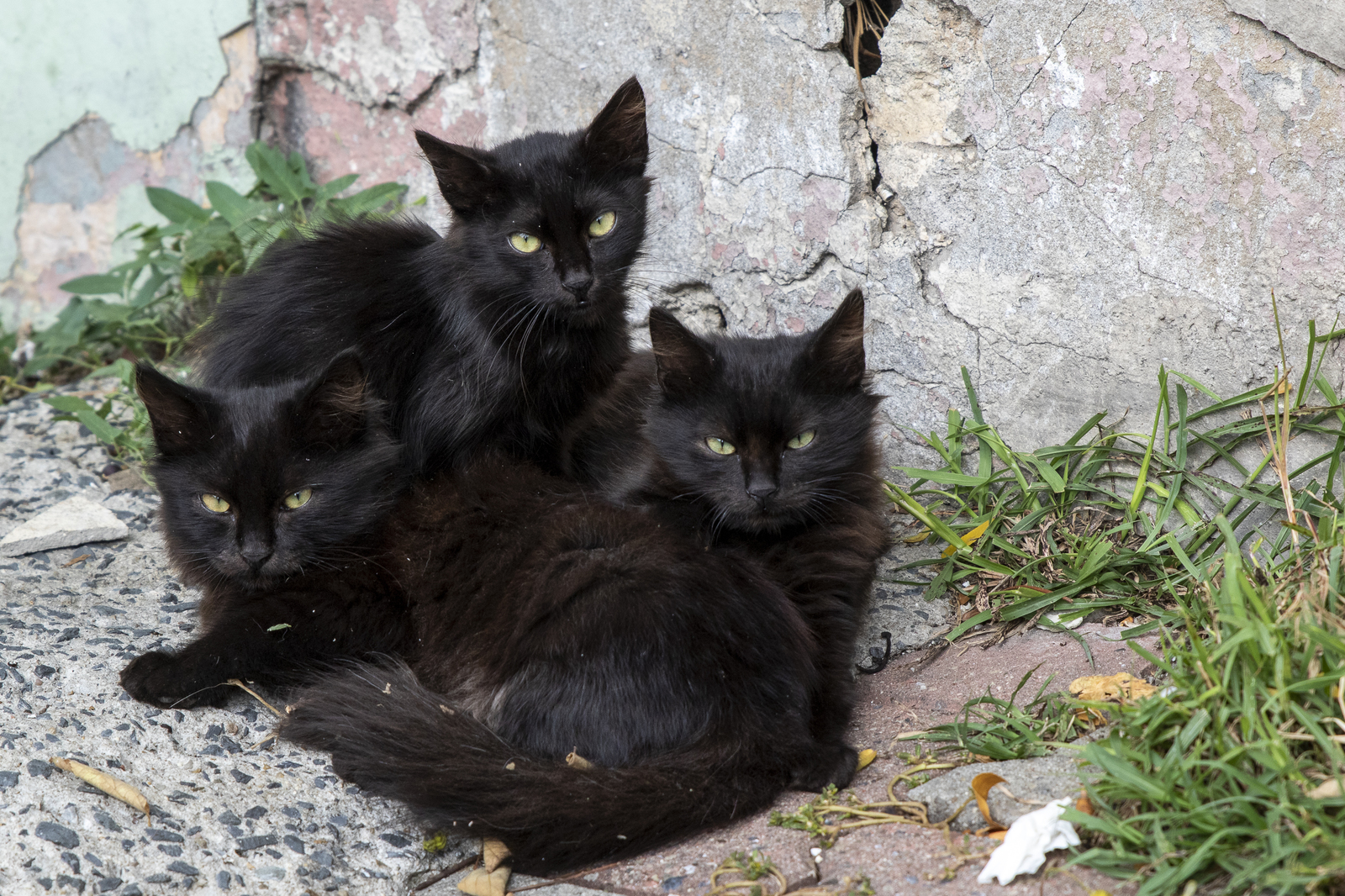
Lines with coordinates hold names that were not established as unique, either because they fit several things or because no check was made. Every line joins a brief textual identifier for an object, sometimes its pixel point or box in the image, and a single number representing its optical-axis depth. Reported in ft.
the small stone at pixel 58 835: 7.95
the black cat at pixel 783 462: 9.88
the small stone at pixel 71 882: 7.68
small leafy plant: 15.85
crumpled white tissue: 7.13
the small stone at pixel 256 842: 8.40
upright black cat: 11.10
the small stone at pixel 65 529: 12.74
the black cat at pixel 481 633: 8.47
